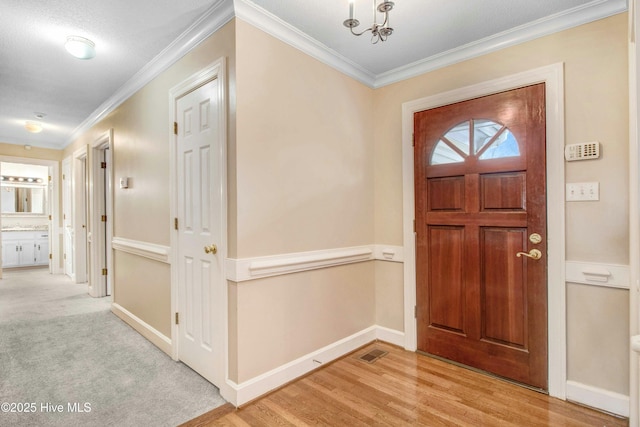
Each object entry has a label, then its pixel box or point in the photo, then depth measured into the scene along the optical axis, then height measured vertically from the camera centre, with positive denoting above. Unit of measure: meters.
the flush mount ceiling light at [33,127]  4.17 +1.20
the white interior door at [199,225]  2.09 -0.09
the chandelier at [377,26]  1.41 +0.92
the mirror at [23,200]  6.94 +0.33
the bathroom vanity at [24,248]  6.62 -0.76
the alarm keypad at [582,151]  1.91 +0.37
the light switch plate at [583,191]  1.92 +0.11
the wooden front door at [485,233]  2.12 -0.18
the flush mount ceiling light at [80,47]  2.28 +1.27
